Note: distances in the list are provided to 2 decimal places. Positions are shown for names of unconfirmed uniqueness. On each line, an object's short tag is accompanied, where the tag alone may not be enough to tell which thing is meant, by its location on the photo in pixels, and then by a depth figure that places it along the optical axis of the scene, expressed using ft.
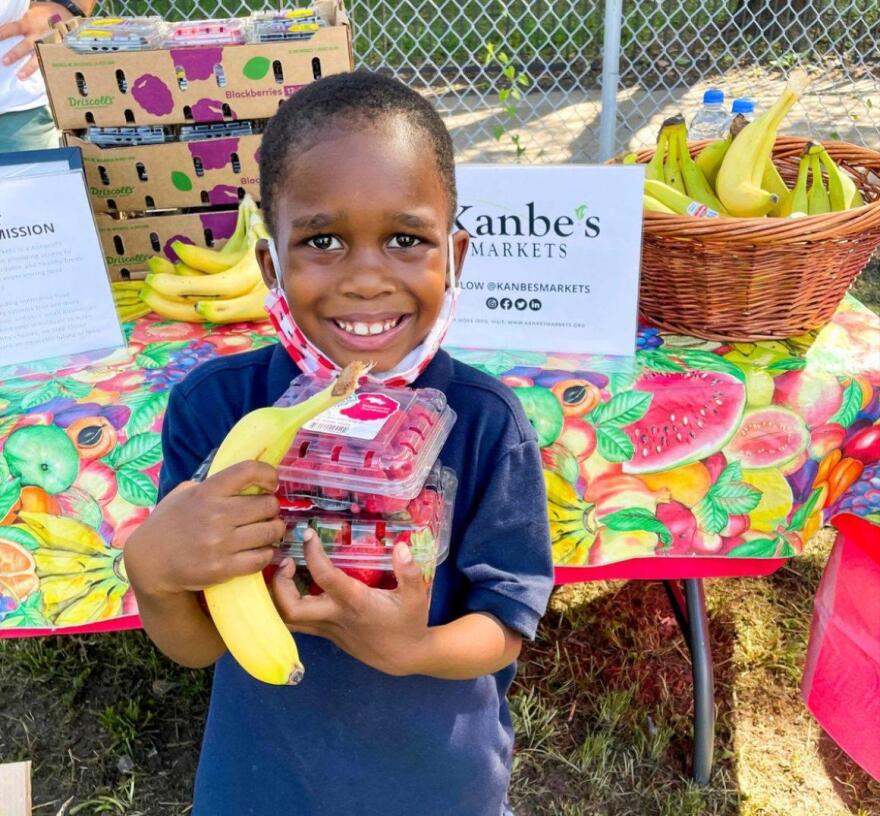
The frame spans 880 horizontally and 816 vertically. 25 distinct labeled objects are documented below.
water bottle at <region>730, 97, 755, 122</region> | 6.25
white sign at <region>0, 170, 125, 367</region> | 5.58
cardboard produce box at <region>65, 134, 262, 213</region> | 6.52
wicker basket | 4.88
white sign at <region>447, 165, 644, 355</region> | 5.17
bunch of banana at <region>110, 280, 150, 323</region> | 6.56
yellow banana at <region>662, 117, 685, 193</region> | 6.04
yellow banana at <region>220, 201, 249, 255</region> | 6.50
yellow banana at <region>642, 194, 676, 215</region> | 5.40
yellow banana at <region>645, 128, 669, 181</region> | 6.06
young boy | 2.86
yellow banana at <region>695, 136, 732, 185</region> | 6.12
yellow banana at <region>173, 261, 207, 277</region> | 6.61
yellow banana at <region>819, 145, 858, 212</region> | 5.46
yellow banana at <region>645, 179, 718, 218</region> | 5.63
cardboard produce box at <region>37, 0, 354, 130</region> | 6.23
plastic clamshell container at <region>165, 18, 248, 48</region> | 6.36
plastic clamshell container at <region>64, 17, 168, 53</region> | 6.28
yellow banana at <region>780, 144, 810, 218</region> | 5.57
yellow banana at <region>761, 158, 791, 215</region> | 5.89
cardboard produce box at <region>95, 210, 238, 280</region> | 6.75
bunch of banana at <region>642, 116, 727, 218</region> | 5.99
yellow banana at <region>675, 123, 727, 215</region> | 6.02
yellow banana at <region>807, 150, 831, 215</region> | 5.53
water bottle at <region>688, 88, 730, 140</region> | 7.41
